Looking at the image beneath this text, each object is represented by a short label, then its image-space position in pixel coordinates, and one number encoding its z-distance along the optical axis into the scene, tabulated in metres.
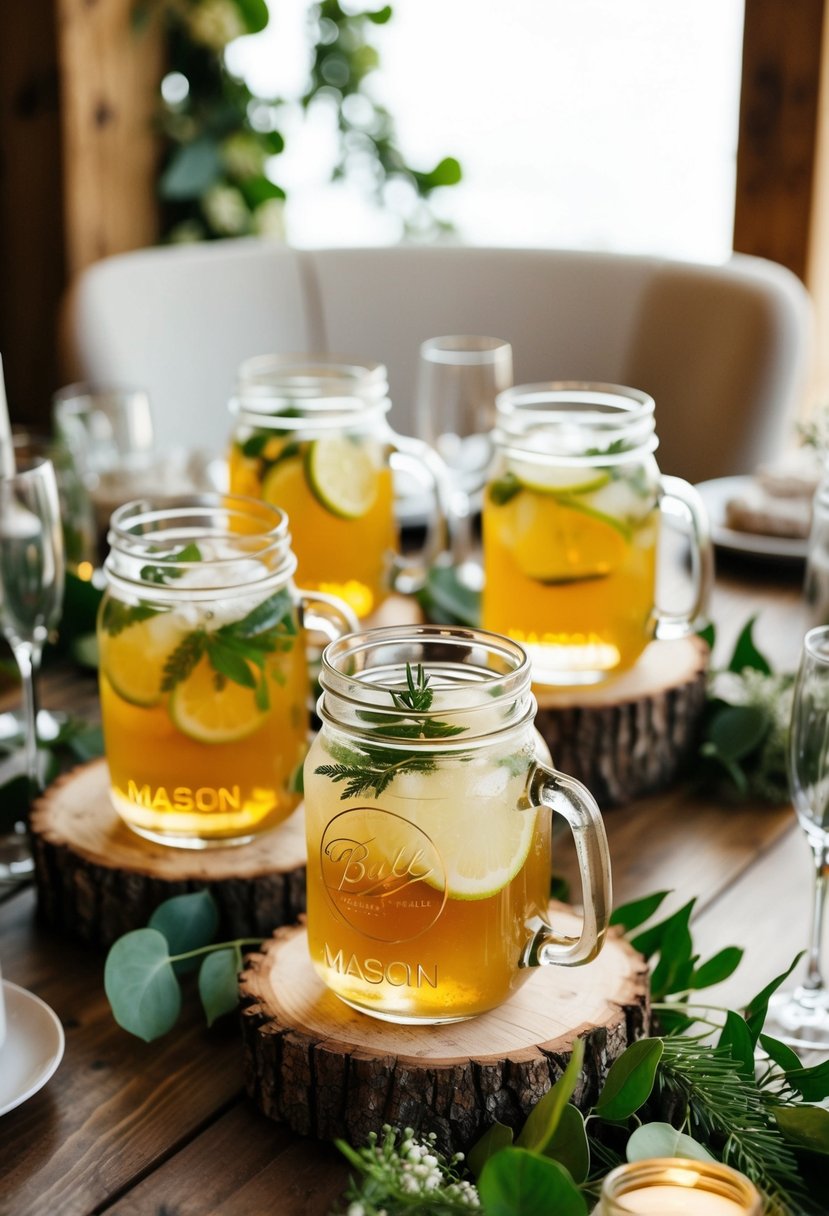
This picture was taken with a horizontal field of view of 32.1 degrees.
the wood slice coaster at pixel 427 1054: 0.81
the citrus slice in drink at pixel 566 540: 1.26
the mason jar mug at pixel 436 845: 0.80
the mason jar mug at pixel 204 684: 1.02
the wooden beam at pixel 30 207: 3.44
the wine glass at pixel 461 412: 1.66
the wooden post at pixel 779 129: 3.25
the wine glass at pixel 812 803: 0.92
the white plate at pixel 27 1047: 0.85
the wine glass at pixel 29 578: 1.19
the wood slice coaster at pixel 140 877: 1.03
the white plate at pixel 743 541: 1.77
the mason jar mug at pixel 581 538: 1.27
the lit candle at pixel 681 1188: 0.67
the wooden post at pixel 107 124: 3.39
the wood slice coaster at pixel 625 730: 1.30
